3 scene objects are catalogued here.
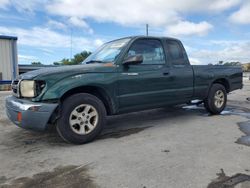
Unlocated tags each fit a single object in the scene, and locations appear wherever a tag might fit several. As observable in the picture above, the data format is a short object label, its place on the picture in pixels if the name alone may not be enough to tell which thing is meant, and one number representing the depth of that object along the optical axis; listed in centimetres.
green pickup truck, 300
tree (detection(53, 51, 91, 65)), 4257
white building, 1657
